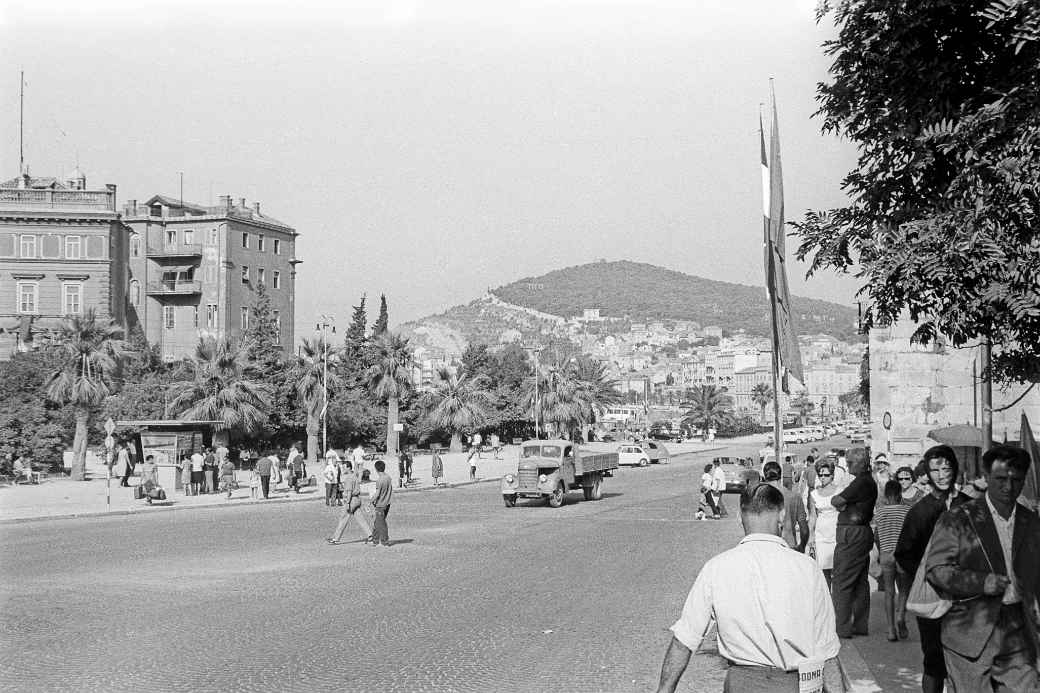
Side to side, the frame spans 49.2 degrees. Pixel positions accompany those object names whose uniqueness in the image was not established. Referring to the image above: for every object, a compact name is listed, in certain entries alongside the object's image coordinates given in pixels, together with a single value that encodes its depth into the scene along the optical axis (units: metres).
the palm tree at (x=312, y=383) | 61.50
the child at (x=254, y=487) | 37.66
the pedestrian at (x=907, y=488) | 11.38
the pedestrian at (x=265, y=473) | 35.94
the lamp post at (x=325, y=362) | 55.33
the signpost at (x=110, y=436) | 35.21
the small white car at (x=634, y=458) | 67.94
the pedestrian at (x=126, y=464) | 41.66
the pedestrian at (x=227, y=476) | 37.56
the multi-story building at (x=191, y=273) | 93.94
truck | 32.72
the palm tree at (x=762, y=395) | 168.25
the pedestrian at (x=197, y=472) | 37.34
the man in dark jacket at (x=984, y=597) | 6.23
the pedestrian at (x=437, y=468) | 45.34
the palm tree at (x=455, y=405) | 76.56
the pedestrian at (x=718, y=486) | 28.53
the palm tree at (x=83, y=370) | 46.22
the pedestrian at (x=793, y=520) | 12.11
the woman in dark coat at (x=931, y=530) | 7.49
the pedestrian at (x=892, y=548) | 10.84
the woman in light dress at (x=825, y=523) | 11.69
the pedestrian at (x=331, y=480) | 34.12
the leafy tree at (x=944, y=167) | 6.32
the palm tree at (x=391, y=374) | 68.00
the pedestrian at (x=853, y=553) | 10.98
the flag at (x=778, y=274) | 10.96
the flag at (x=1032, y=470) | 10.67
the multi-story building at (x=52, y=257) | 83.50
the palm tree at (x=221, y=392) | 52.00
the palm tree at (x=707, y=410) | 132.12
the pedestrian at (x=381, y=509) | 20.83
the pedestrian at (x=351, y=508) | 21.52
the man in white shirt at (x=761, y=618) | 4.59
